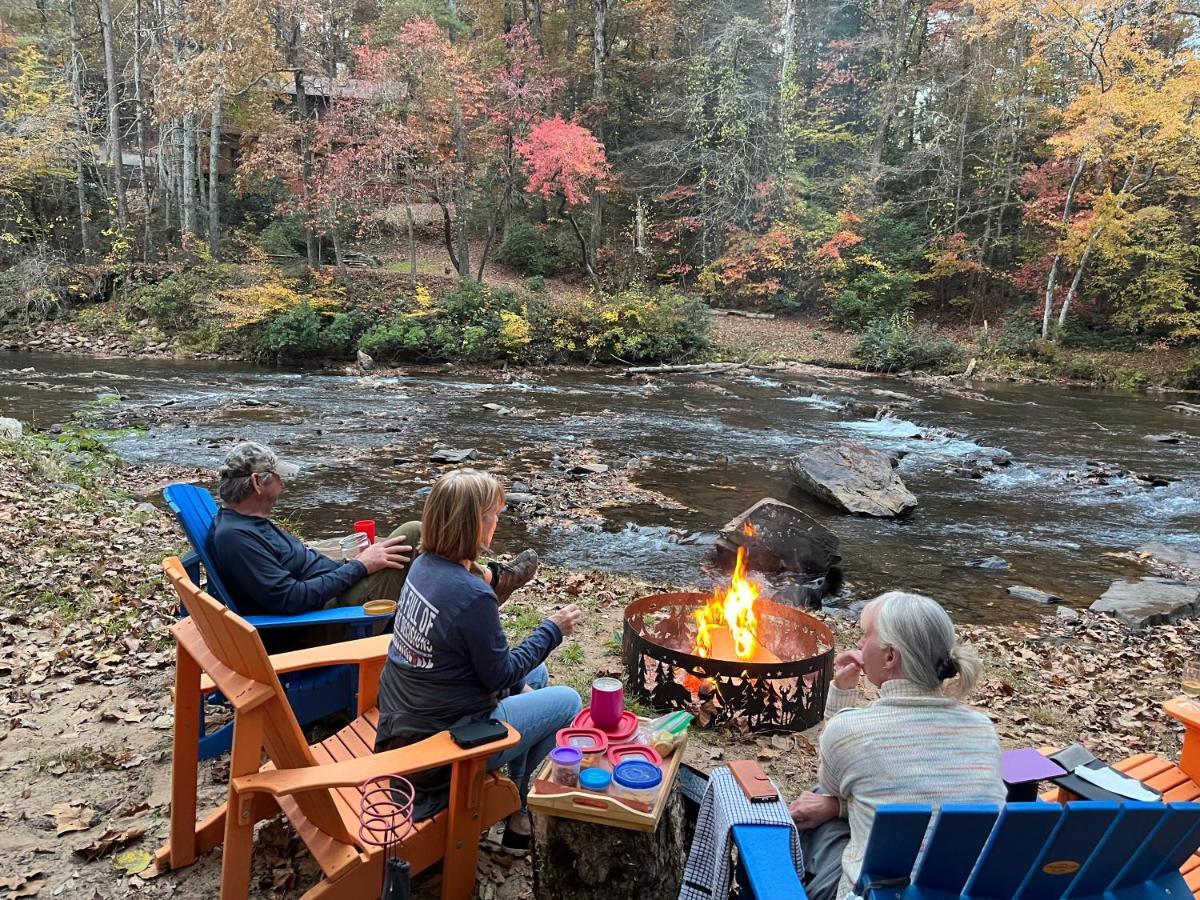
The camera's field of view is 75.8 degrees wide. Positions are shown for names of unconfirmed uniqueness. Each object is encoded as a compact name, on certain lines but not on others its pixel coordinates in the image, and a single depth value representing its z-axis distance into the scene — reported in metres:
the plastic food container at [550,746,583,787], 2.32
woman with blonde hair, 2.48
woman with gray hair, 2.08
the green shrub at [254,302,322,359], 20.80
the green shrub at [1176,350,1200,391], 21.72
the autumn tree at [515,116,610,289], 24.45
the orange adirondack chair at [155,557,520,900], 2.11
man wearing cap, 3.45
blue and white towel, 2.16
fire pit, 3.88
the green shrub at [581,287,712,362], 22.42
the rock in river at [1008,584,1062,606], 6.94
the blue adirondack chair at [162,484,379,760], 3.29
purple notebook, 2.39
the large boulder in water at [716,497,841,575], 7.31
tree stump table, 2.29
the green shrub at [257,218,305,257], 27.95
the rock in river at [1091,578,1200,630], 6.44
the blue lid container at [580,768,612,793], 2.29
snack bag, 2.60
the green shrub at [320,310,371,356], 21.28
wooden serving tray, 2.23
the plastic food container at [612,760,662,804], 2.30
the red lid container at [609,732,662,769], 2.47
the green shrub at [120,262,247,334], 22.39
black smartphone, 2.33
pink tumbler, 2.63
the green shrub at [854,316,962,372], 23.67
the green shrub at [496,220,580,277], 30.25
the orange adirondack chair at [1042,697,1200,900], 2.67
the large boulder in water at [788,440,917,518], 9.38
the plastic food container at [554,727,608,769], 2.48
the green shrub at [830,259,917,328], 27.66
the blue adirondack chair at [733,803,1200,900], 1.65
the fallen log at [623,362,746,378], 21.59
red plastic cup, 4.41
